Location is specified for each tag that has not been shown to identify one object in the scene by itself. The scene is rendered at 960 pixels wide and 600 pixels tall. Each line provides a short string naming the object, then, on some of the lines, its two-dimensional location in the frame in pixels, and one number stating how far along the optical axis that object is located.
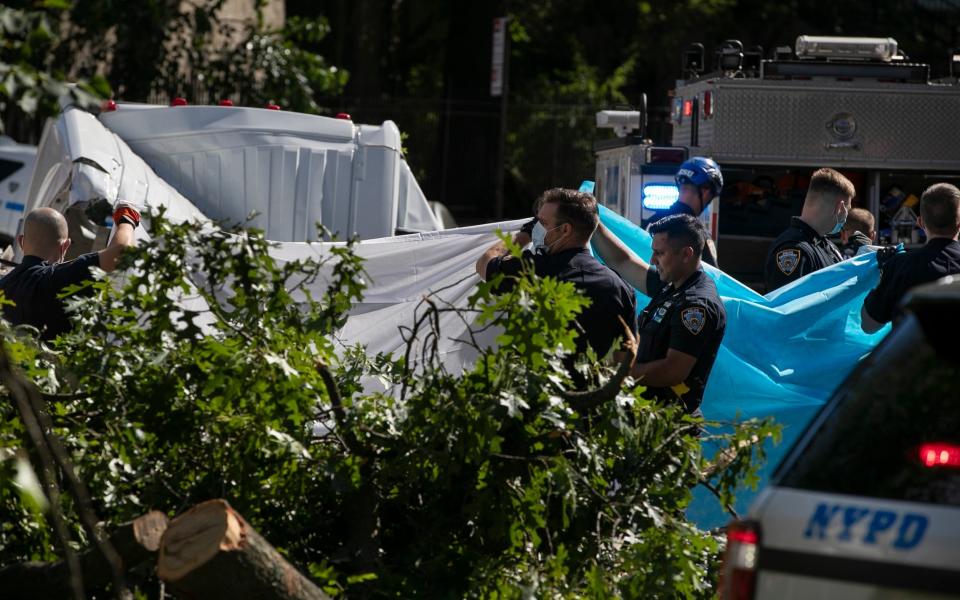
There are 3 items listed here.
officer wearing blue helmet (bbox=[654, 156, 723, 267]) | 16.22
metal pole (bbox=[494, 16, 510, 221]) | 42.15
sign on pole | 39.37
